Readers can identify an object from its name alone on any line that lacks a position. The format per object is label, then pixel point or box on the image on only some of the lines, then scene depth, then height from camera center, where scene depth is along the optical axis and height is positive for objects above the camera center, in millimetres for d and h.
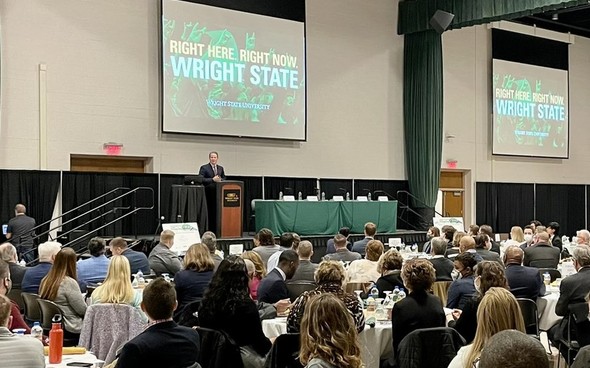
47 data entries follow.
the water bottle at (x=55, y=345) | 4230 -962
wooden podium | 12906 -464
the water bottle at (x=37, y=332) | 4637 -968
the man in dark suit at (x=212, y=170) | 13297 +234
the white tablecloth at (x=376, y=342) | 5371 -1210
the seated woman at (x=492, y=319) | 3639 -705
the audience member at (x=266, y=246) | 8914 -803
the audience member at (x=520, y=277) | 6668 -884
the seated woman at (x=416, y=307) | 4898 -855
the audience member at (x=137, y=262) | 8481 -943
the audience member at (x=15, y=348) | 3352 -780
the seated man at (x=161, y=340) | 3438 -773
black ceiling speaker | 16312 +3723
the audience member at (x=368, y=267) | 7824 -928
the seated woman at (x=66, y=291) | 5809 -883
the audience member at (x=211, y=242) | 8555 -714
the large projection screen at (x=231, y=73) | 14297 +2293
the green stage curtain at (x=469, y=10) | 15195 +3899
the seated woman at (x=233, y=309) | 4516 -801
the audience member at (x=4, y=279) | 4316 -583
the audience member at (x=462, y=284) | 6109 -873
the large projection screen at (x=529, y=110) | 20406 +2110
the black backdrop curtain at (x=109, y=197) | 13269 -283
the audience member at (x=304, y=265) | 7371 -867
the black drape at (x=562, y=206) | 21828 -733
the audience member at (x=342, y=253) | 9097 -908
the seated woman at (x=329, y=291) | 4477 -734
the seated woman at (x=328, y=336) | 3266 -712
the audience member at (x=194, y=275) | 6090 -795
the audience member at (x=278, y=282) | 6191 -859
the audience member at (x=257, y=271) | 6836 -870
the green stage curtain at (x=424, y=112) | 17953 +1765
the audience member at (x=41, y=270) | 6793 -833
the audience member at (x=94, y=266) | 7367 -862
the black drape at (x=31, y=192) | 12484 -169
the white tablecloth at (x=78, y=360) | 4226 -1086
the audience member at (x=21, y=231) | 12000 -811
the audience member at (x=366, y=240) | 10805 -872
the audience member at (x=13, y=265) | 7395 -874
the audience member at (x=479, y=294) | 5020 -790
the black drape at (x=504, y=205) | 20359 -650
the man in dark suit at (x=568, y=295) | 5914 -940
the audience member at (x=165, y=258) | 8727 -926
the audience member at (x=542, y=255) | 9664 -987
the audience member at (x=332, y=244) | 11375 -1011
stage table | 13875 -683
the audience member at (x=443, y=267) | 7801 -924
